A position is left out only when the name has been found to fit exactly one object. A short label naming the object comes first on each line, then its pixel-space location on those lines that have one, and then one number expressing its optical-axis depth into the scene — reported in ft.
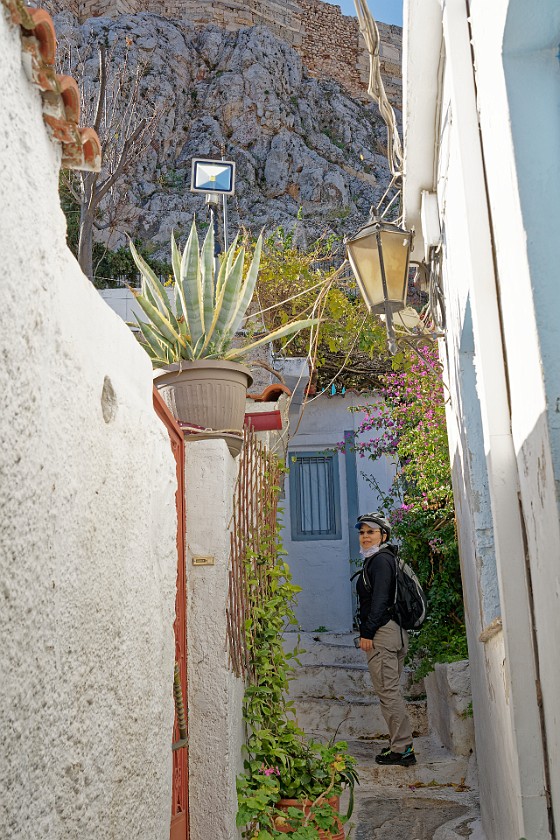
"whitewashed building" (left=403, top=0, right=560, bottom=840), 7.44
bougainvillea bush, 21.81
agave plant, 12.40
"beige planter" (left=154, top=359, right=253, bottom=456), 11.81
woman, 17.81
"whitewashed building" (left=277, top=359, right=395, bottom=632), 35.42
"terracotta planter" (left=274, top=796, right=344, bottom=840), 11.18
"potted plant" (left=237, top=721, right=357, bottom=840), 10.69
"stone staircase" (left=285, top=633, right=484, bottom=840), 13.71
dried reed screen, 11.55
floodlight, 27.58
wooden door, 9.68
